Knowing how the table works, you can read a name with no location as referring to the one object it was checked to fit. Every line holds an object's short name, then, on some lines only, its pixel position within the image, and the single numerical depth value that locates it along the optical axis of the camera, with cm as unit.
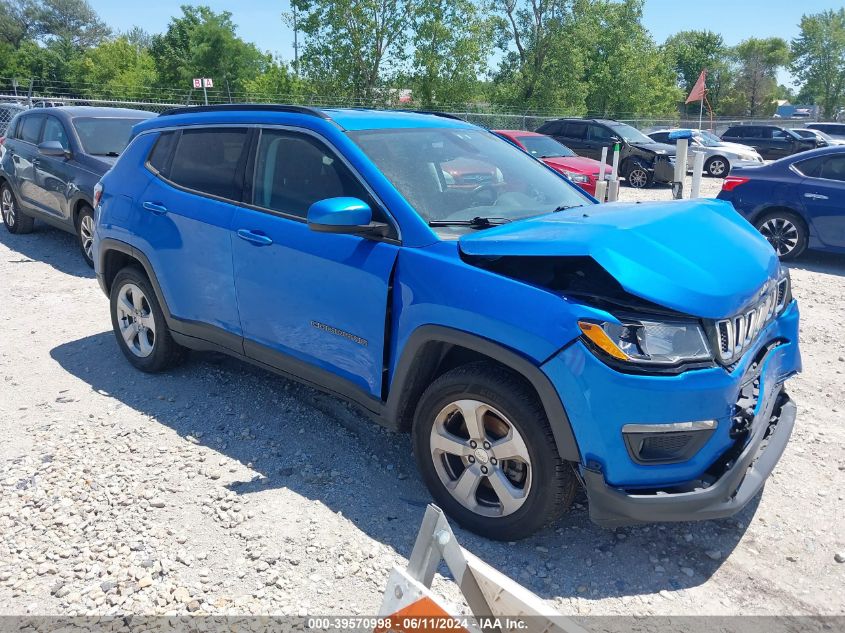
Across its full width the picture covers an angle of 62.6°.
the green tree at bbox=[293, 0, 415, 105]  3005
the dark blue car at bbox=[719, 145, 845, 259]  838
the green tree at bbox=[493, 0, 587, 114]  3703
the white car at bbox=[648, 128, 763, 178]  2061
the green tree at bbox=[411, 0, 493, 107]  3158
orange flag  1885
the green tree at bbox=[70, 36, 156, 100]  4703
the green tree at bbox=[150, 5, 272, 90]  4625
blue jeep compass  263
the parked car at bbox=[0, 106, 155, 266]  785
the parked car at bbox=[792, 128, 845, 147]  2473
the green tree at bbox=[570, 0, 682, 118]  3978
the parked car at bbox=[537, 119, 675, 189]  1711
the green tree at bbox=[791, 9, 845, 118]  7375
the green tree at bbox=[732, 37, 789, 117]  7969
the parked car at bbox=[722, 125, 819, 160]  2431
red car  1241
